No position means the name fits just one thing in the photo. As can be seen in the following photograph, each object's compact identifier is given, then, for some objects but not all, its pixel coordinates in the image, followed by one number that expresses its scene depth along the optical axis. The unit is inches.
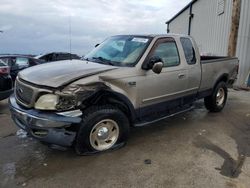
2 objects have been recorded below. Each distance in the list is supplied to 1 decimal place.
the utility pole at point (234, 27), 305.4
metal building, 315.8
